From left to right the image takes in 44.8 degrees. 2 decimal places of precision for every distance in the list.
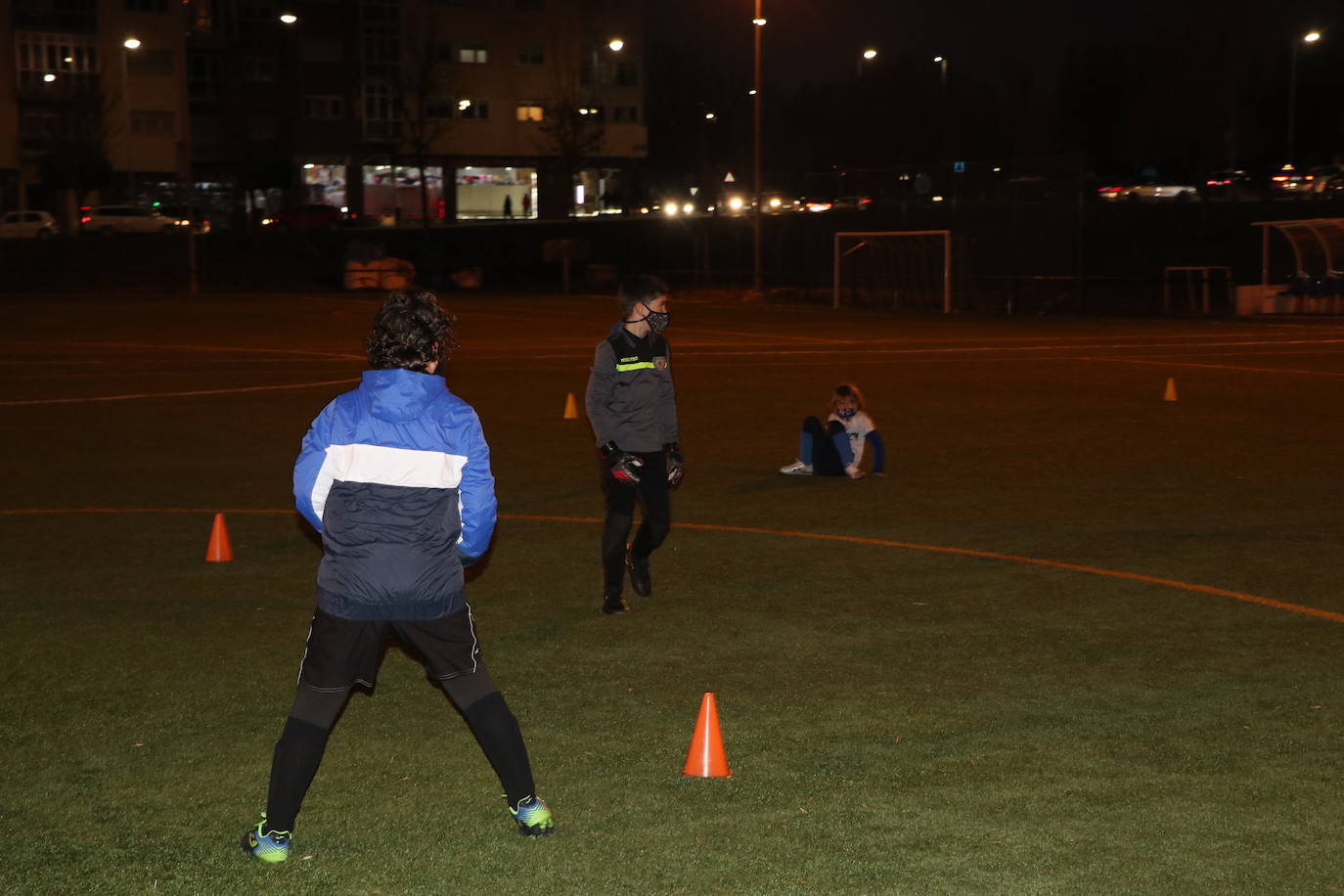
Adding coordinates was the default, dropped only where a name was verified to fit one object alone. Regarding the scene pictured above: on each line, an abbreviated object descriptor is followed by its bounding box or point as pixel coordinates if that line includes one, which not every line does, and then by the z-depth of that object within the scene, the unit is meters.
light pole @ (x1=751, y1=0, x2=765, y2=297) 47.66
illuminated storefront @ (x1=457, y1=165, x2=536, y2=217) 90.44
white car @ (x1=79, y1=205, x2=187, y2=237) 68.12
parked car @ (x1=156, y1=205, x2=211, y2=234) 68.66
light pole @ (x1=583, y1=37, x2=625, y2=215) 92.38
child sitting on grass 13.08
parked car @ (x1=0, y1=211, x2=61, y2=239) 65.62
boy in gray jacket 8.13
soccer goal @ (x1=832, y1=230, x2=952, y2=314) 43.25
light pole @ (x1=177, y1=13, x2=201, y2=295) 52.62
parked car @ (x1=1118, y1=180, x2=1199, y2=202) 61.66
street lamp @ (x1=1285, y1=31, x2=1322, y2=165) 67.75
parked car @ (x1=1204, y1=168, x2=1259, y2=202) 58.17
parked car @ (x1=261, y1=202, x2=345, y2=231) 73.31
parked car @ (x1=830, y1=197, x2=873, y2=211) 48.66
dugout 37.34
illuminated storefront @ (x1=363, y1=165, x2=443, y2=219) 89.06
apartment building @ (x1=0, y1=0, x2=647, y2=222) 78.06
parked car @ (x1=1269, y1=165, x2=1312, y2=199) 54.56
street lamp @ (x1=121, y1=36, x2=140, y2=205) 80.88
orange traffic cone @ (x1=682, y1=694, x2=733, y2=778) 5.63
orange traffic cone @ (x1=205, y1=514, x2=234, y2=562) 9.80
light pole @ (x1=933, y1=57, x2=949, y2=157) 74.44
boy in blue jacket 4.67
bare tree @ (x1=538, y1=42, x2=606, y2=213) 77.25
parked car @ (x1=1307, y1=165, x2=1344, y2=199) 52.23
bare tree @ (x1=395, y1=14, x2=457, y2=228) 75.12
